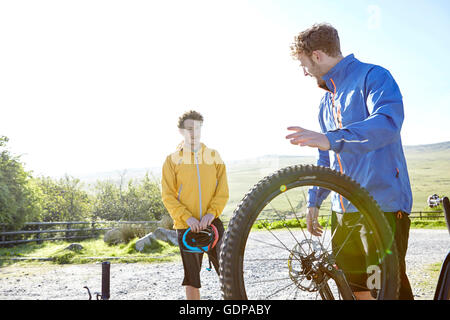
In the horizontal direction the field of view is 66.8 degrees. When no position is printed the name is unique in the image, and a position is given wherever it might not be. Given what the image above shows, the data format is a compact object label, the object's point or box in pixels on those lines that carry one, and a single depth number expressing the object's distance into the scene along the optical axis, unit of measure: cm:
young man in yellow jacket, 328
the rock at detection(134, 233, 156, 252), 1554
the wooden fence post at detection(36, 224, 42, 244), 2117
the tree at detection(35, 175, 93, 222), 2716
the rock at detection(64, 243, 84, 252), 1665
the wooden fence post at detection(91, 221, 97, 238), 2230
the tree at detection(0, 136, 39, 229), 1926
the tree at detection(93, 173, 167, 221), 2522
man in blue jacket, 155
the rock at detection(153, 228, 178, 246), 1681
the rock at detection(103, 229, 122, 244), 1873
